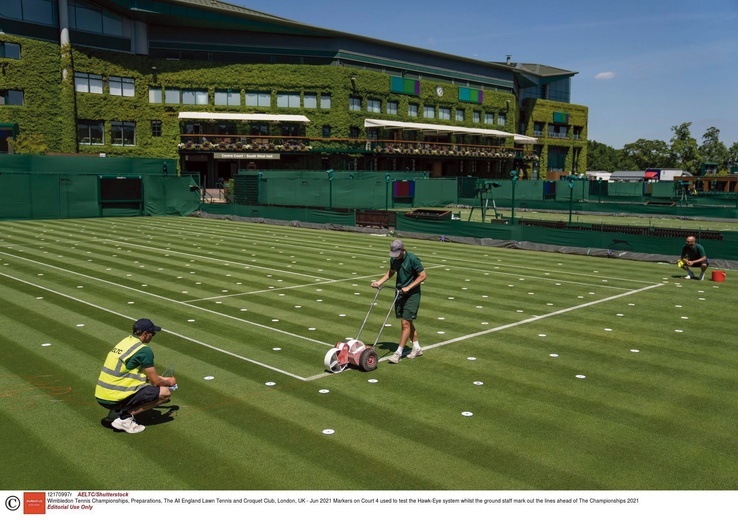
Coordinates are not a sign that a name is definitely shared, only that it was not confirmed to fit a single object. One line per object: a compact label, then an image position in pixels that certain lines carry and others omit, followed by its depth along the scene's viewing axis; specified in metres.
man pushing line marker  12.55
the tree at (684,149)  142.88
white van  110.19
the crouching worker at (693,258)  23.16
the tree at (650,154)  149.25
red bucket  22.70
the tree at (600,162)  187.35
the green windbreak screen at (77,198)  48.03
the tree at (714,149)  170.38
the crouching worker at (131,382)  9.09
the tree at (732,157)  171.50
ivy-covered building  65.38
